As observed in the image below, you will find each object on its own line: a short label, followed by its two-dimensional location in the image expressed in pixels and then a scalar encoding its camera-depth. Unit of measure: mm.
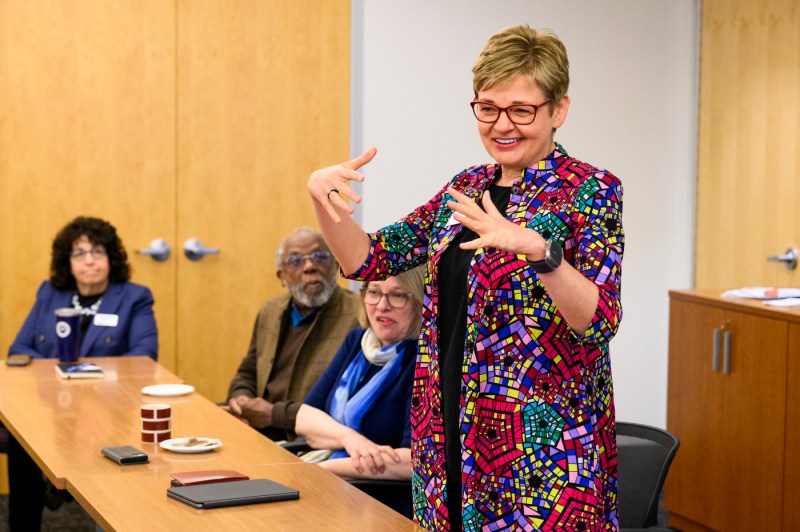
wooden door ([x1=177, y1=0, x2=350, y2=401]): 5266
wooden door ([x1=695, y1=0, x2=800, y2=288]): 4996
